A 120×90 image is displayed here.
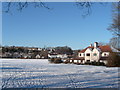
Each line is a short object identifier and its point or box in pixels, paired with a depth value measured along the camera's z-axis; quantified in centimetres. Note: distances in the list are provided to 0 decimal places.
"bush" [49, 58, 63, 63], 3506
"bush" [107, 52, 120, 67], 2423
